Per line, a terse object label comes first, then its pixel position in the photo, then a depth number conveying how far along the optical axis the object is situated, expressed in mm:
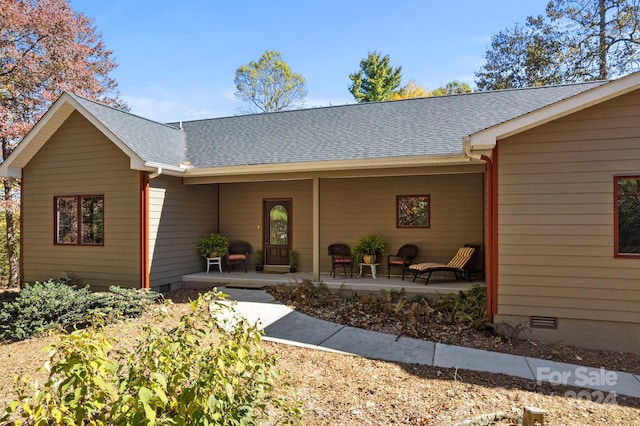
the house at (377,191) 5715
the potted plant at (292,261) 10367
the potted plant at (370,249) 9422
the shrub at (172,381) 2111
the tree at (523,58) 19141
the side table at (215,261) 10164
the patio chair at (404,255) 9273
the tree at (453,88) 27781
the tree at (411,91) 28406
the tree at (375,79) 29344
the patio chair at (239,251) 10648
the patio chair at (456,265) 8203
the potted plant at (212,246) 10180
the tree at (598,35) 16750
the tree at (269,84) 29469
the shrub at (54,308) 6605
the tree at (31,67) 12461
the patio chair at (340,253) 9677
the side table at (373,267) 9281
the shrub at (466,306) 6461
